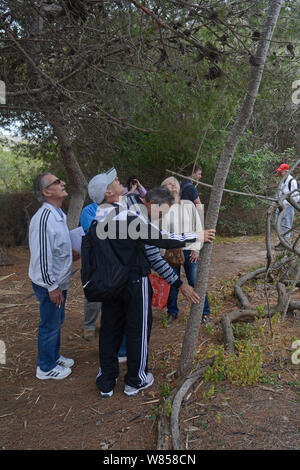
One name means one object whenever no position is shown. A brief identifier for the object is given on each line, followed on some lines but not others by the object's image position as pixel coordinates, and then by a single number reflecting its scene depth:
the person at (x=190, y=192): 4.37
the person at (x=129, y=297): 2.80
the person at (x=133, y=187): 5.50
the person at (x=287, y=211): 7.46
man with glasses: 3.26
